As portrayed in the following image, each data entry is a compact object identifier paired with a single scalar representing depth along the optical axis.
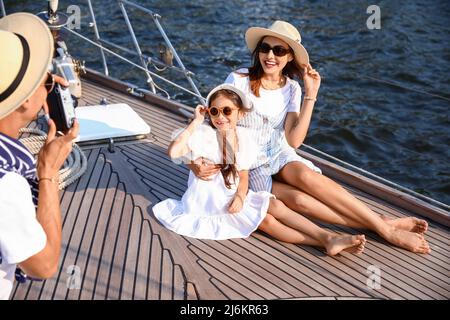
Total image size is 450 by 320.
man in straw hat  1.97
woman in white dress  3.65
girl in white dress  3.54
